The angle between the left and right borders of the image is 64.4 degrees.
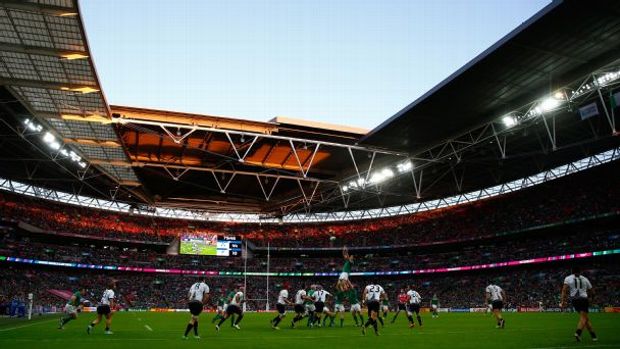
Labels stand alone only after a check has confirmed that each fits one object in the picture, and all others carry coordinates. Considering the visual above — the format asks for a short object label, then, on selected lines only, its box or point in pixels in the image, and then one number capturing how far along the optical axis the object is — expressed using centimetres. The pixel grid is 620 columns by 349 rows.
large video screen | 6494
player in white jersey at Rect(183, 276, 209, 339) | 1667
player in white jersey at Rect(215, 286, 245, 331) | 2188
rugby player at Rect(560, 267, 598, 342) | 1402
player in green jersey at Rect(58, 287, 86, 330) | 2180
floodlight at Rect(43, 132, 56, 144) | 3431
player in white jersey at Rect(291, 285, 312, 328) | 2392
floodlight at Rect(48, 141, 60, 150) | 3563
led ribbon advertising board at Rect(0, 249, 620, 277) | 5162
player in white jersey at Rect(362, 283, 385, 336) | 1811
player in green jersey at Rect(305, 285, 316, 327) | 2417
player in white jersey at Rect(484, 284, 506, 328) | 2153
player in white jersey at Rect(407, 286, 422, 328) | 2387
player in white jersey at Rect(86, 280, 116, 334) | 1981
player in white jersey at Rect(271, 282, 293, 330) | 2291
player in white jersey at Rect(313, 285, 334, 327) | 2377
